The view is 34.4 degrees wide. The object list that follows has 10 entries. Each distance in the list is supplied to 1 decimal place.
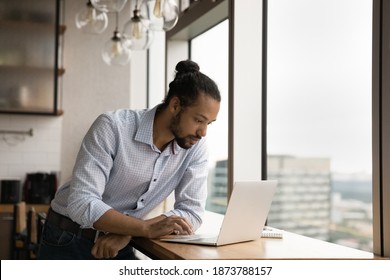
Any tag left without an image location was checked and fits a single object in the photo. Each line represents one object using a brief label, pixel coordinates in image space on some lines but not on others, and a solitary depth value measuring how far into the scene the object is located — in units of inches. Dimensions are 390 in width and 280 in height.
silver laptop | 76.4
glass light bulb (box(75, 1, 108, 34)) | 144.6
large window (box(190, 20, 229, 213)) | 162.7
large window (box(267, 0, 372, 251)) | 103.0
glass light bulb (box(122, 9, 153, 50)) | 135.4
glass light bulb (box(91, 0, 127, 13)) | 108.9
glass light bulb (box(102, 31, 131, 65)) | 165.2
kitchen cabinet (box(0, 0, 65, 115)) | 230.8
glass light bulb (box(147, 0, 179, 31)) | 110.4
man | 79.8
